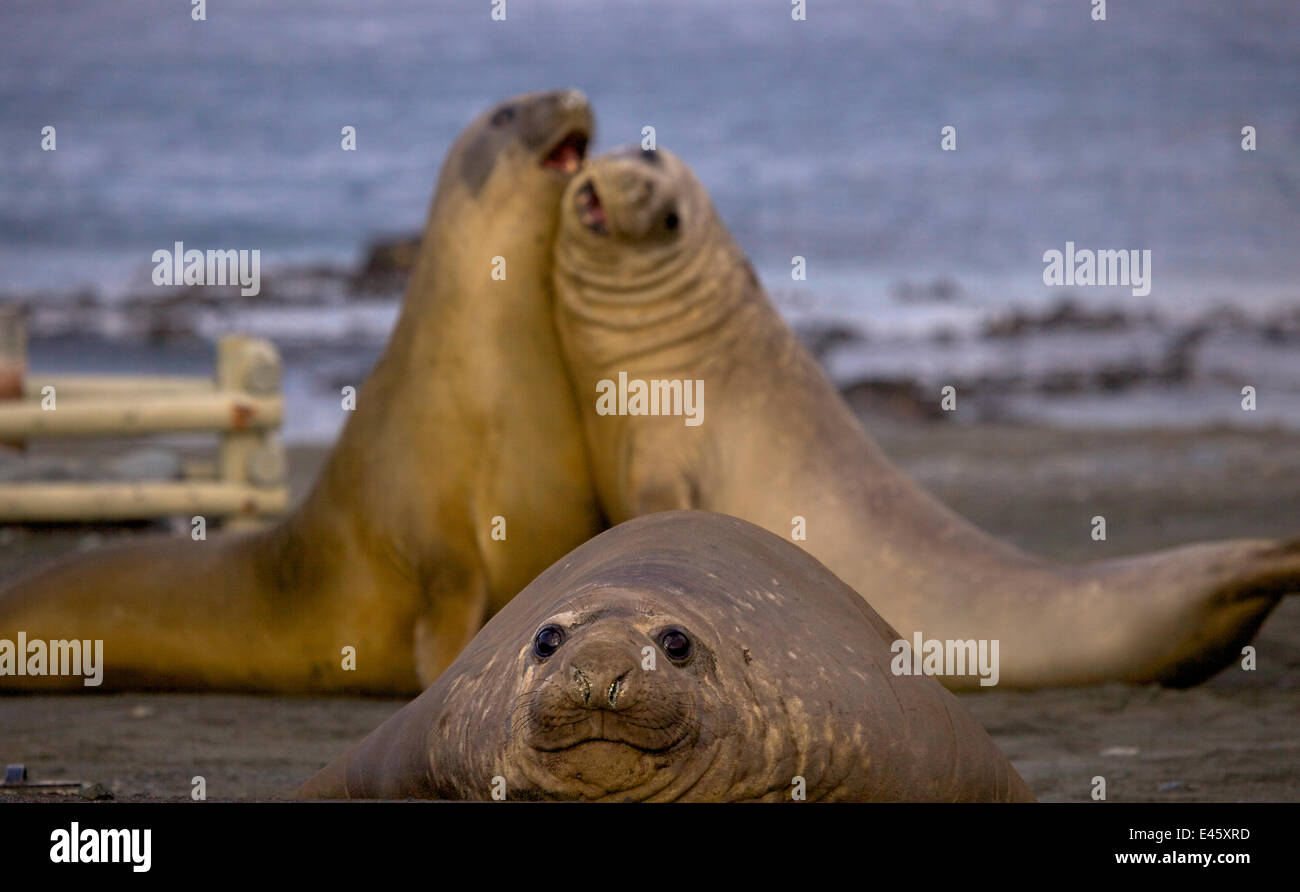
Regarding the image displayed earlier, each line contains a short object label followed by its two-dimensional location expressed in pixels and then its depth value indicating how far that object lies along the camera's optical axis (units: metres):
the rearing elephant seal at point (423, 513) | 9.84
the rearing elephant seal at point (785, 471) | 9.67
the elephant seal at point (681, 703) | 4.45
